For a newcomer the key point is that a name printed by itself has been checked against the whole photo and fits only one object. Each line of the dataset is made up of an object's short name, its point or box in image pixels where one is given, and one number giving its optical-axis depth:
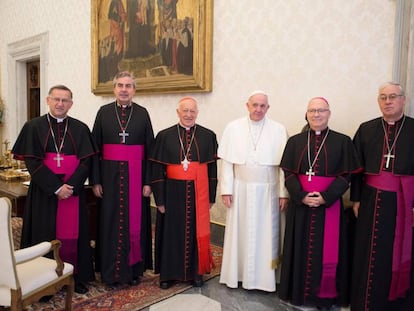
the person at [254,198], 3.49
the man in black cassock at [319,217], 3.12
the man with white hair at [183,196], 3.57
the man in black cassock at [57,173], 3.28
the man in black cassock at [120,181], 3.54
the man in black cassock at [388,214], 2.87
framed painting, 5.02
